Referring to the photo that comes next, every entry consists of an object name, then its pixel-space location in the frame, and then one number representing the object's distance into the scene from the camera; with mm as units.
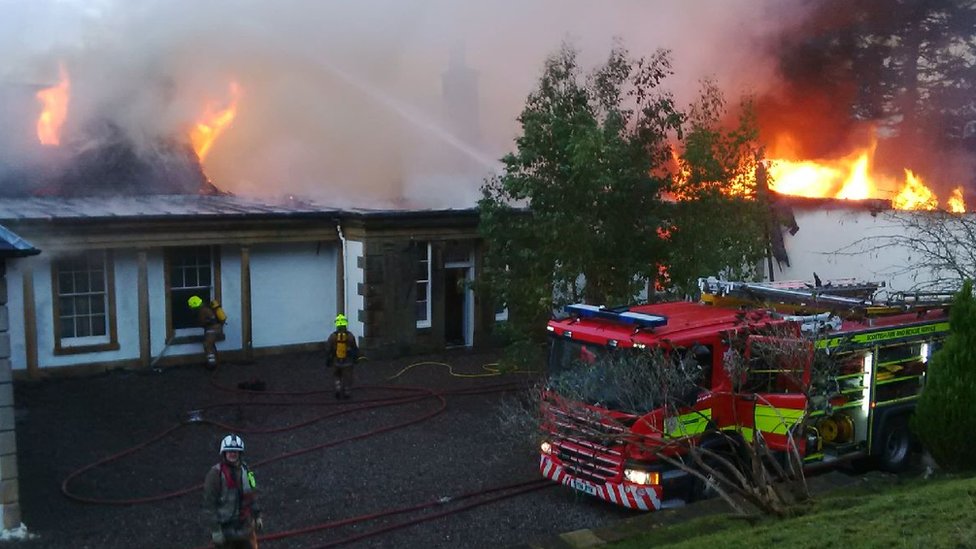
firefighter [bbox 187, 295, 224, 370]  16641
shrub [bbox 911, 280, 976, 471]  9414
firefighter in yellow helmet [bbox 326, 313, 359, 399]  14477
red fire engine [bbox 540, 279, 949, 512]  8891
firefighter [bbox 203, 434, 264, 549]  7448
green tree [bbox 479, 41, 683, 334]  12859
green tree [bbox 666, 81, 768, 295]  13023
